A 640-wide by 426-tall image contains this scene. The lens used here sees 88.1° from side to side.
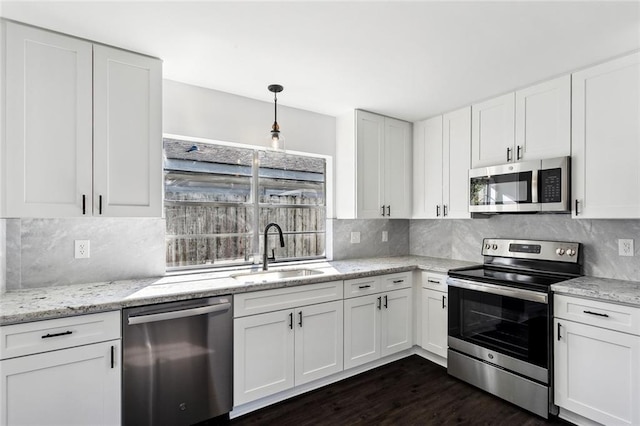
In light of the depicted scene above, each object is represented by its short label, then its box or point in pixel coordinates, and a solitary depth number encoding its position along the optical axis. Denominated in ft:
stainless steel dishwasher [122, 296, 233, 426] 6.05
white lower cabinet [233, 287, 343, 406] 7.27
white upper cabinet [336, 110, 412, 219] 10.44
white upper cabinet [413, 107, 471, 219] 10.06
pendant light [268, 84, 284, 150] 8.43
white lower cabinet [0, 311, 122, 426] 5.09
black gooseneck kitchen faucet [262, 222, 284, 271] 9.27
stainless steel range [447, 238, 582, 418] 7.27
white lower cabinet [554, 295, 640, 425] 6.21
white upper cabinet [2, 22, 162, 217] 5.73
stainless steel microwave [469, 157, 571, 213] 7.70
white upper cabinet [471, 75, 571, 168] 7.86
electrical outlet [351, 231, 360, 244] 11.63
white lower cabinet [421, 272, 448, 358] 9.57
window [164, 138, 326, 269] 8.82
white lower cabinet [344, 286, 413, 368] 8.96
